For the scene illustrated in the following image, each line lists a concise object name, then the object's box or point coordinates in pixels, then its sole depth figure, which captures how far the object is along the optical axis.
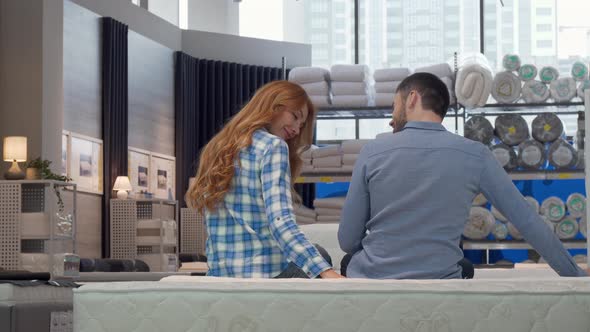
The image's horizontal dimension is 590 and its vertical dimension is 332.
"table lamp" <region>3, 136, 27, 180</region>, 10.55
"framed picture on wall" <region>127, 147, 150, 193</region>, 13.31
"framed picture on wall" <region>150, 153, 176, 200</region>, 13.94
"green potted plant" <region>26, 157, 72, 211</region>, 10.49
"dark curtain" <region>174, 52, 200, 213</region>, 14.52
